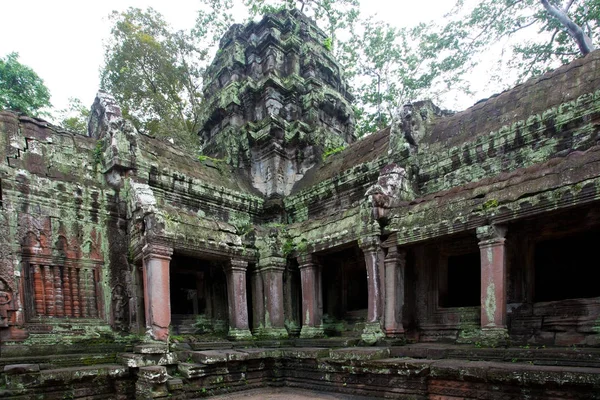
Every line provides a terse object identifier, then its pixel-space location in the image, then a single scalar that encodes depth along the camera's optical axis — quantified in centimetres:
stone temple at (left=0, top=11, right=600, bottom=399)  568
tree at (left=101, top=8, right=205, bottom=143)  2147
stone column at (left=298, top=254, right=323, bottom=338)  870
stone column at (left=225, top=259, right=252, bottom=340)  860
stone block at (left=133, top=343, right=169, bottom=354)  645
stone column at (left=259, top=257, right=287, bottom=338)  903
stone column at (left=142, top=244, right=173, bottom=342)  701
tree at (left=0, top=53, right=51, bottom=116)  1642
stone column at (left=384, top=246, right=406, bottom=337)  718
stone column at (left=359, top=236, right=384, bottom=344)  729
